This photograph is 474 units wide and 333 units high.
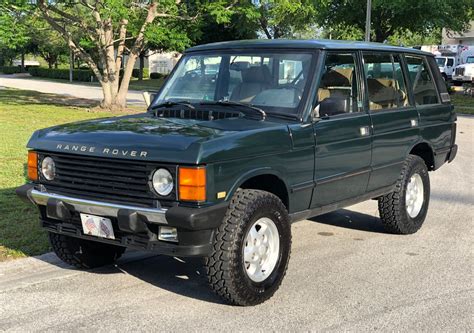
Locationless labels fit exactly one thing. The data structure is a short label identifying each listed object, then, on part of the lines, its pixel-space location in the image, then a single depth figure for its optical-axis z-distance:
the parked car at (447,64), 48.41
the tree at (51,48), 56.00
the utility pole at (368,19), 24.83
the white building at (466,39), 67.88
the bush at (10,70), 77.12
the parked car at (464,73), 42.53
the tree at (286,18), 21.06
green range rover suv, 3.83
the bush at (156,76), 60.86
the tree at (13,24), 18.62
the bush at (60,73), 55.00
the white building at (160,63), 76.83
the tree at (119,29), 19.53
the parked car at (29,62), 104.78
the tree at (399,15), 29.33
